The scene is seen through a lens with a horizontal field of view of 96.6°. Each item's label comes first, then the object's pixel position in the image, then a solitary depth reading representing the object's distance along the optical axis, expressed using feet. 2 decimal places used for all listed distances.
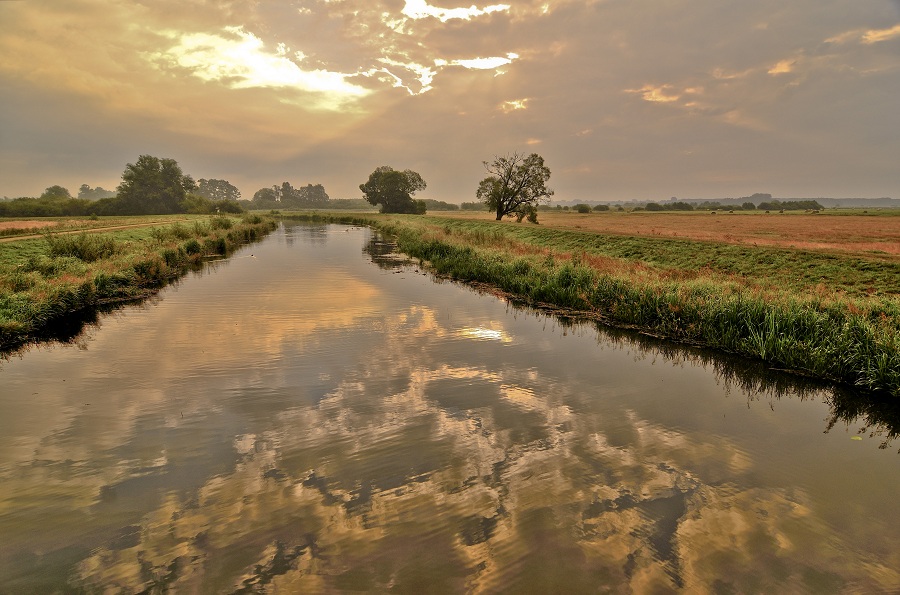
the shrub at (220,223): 186.38
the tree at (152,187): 368.34
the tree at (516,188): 250.16
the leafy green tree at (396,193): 435.53
